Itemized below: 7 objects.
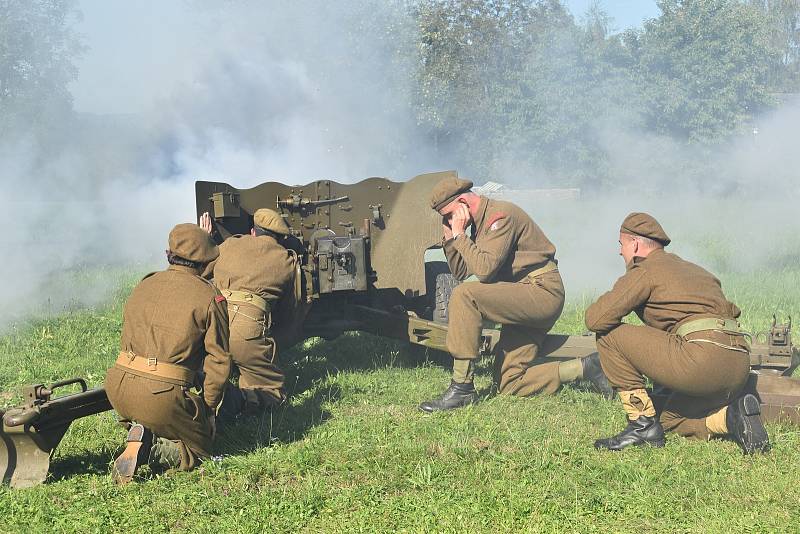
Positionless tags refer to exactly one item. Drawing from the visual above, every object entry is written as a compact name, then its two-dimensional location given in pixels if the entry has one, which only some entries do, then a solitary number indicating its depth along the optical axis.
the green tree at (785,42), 29.09
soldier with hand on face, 6.25
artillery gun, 6.92
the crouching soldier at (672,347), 5.03
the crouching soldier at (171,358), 4.73
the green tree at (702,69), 17.19
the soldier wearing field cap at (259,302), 6.13
